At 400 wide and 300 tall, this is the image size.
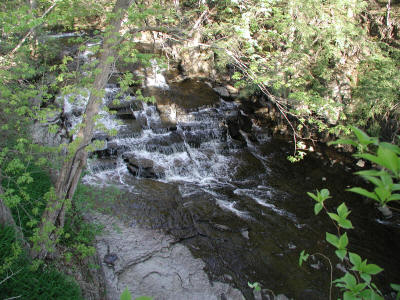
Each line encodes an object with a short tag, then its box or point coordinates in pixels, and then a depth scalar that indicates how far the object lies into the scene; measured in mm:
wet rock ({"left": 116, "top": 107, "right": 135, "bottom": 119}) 10709
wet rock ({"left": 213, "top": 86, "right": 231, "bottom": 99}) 13258
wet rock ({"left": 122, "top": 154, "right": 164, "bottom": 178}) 8836
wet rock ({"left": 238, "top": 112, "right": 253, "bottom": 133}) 11977
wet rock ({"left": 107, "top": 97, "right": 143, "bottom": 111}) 10916
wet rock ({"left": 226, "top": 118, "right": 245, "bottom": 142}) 11422
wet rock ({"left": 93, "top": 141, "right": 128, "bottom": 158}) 9203
